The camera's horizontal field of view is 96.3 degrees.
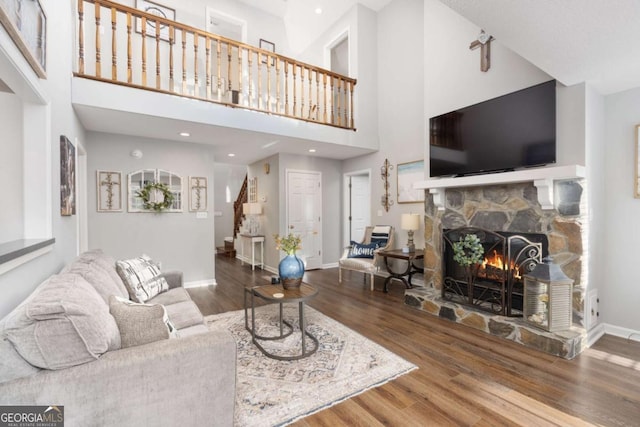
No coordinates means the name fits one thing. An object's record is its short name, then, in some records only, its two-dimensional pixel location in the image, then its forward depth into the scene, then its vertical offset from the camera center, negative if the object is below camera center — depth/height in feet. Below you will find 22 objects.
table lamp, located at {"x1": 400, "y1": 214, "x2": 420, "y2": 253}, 14.87 -0.71
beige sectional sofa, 3.54 -2.10
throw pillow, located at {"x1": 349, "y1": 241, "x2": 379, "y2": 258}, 16.20 -2.26
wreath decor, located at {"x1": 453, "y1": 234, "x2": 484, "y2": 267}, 10.42 -1.55
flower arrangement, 9.26 -1.11
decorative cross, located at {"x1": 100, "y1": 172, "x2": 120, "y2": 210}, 13.73 +1.20
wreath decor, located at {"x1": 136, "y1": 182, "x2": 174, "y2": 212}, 14.46 +0.82
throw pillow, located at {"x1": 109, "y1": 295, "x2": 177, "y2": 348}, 4.58 -1.82
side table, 14.06 -2.36
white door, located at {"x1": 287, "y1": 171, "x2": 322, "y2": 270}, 19.29 -0.07
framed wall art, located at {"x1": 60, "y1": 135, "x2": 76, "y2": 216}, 7.88 +1.00
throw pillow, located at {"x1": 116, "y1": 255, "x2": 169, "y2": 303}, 7.95 -1.96
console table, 20.45 -2.41
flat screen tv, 9.31 +2.79
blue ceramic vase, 8.94 -1.93
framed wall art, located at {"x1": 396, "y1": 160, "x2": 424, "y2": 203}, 15.43 +1.70
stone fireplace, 8.68 -0.84
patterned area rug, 5.99 -4.11
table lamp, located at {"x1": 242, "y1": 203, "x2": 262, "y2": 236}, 20.97 -0.13
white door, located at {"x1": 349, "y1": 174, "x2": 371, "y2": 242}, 21.30 +0.35
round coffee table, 8.01 -2.48
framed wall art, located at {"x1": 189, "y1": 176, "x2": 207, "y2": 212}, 15.72 +1.00
